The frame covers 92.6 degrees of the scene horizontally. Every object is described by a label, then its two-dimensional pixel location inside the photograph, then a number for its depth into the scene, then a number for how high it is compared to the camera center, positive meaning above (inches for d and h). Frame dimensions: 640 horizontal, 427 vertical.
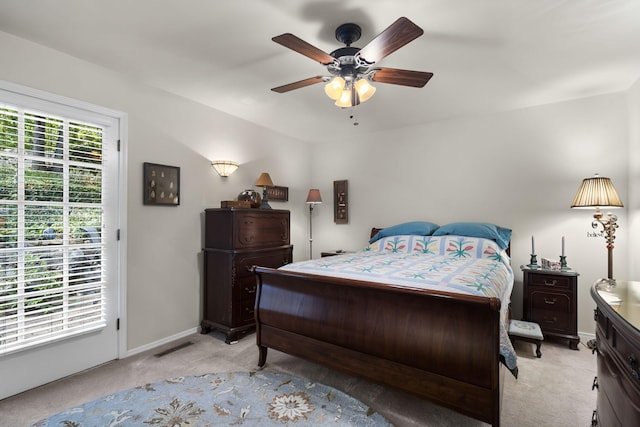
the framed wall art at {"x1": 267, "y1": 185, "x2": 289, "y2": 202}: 171.0 +12.0
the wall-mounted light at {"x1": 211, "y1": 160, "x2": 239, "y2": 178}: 137.8 +22.2
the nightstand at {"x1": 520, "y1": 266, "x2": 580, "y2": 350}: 118.2 -35.2
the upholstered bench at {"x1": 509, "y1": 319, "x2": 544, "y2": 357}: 108.4 -43.3
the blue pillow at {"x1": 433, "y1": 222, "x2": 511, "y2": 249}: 132.5 -7.9
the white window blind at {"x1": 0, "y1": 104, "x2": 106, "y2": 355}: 84.6 -3.8
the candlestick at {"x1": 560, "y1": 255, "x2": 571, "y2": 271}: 124.3 -20.4
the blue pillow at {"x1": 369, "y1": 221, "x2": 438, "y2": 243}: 150.4 -8.0
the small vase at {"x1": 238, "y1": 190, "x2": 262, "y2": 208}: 139.8 +8.1
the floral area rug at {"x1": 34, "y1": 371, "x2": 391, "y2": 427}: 73.6 -49.8
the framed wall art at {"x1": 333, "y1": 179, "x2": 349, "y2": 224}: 188.7 +7.5
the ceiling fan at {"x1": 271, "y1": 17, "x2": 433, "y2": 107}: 65.7 +37.7
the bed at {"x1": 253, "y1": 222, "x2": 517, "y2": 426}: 64.2 -27.2
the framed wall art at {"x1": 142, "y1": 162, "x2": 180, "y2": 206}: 115.3 +12.0
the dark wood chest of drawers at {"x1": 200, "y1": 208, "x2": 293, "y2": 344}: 123.7 -20.3
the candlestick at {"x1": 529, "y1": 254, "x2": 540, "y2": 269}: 128.7 -20.6
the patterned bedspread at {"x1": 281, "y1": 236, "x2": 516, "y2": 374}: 75.2 -17.1
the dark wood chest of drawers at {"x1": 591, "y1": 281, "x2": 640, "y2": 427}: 36.6 -19.8
